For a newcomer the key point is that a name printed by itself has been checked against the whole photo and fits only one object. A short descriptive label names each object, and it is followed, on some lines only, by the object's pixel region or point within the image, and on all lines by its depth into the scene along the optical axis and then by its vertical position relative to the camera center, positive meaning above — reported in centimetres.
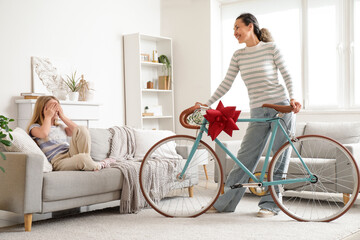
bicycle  299 -48
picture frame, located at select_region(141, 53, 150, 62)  597 +72
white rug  263 -72
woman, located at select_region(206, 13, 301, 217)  309 +15
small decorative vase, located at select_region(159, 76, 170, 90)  621 +40
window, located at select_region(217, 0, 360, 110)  512 +78
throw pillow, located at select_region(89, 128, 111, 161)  376 -26
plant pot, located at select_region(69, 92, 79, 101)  500 +18
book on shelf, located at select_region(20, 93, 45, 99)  459 +18
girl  324 -19
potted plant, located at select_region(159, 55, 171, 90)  621 +48
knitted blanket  336 -52
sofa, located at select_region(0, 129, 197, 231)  277 -48
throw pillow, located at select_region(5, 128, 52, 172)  303 -22
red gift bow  291 -5
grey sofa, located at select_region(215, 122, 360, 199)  418 -22
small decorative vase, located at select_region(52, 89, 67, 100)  495 +20
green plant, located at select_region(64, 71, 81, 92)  507 +33
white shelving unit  580 +37
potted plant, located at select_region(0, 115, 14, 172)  219 -8
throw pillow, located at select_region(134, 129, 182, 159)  393 -29
